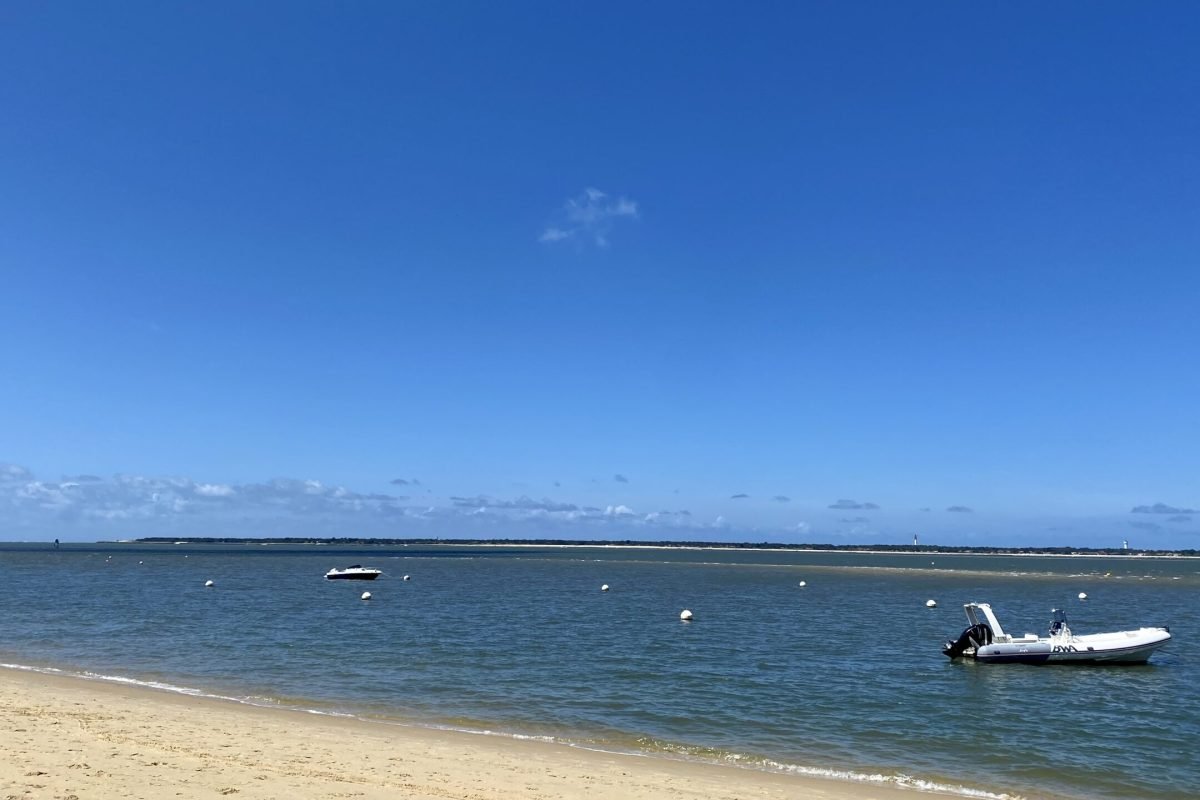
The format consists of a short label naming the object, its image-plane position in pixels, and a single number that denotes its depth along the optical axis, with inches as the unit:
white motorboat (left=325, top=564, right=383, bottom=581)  3459.6
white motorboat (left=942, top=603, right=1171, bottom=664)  1358.3
